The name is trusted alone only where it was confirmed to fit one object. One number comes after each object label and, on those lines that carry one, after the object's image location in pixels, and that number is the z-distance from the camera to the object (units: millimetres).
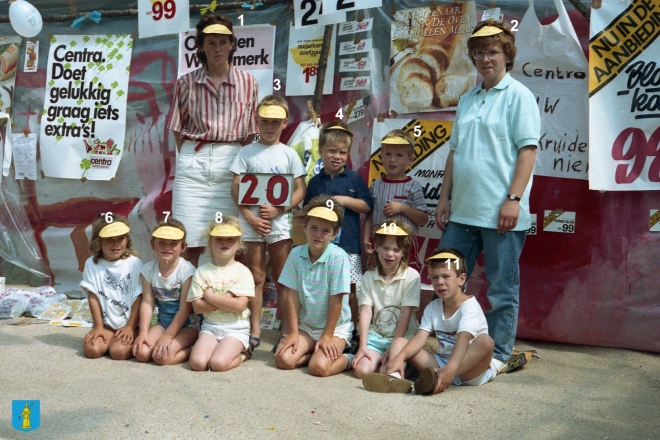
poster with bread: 5535
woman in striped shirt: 5484
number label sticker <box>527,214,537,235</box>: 5408
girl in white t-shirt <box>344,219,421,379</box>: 4887
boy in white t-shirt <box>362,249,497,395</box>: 4391
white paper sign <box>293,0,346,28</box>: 5723
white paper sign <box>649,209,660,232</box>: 5117
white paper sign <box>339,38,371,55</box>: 5859
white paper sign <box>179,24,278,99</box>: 6258
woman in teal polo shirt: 4590
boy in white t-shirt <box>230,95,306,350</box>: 5312
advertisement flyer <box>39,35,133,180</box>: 6824
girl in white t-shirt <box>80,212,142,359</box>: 5281
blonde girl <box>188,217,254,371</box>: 4973
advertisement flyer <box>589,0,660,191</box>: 5016
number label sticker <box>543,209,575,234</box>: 5328
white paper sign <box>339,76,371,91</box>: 5871
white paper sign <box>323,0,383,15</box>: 5492
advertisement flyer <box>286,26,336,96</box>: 6027
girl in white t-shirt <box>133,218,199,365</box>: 5047
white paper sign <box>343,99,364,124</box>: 5930
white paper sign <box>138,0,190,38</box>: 6207
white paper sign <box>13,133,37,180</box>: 7137
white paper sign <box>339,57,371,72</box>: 5859
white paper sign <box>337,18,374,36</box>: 5851
